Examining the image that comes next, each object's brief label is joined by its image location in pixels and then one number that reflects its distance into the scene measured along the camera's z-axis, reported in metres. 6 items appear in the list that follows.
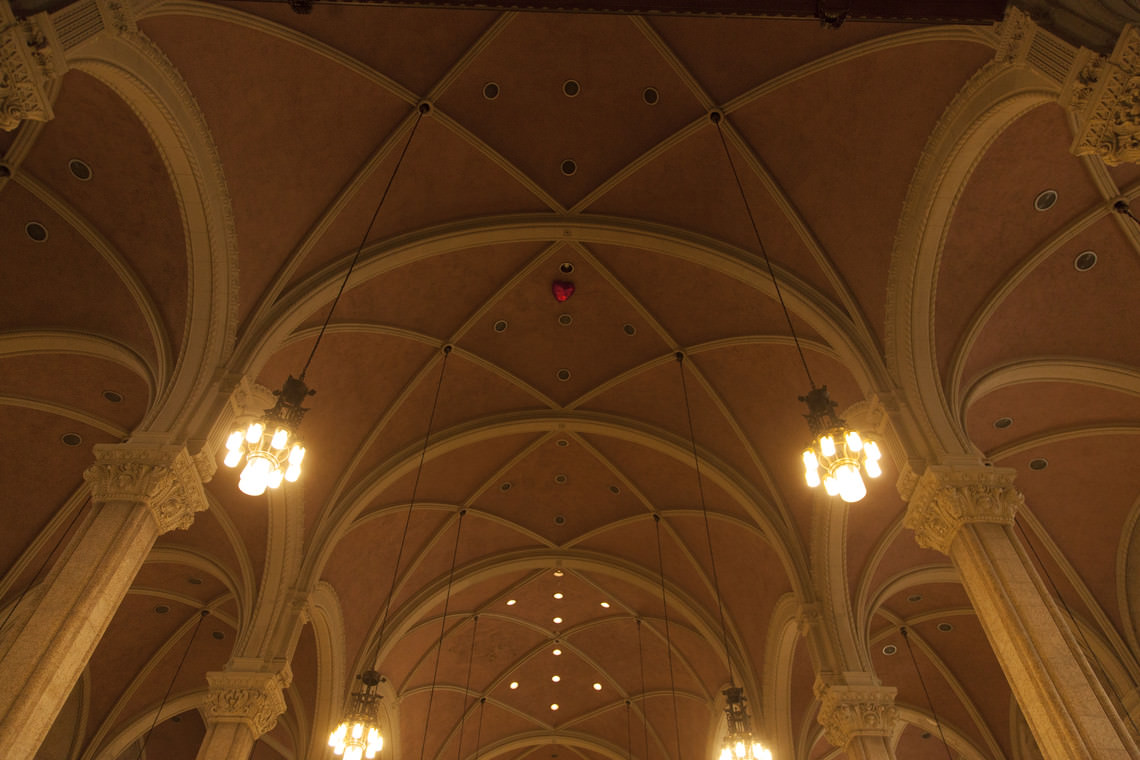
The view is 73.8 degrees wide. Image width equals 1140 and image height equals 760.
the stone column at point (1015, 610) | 6.11
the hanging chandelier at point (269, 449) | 6.96
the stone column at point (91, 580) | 5.88
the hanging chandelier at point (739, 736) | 11.04
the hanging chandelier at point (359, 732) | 10.97
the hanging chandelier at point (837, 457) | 6.90
